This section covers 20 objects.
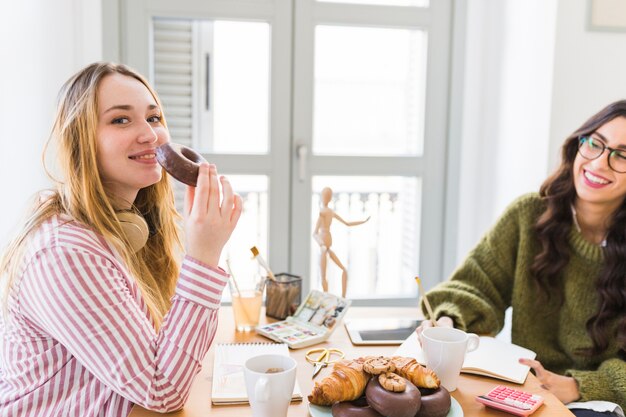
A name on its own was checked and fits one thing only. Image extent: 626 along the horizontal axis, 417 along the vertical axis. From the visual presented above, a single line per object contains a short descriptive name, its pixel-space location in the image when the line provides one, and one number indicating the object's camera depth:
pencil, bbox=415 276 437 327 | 1.20
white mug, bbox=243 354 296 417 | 0.86
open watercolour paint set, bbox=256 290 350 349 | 1.33
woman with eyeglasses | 1.49
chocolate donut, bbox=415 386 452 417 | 0.88
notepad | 1.02
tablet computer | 1.35
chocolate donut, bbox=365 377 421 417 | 0.84
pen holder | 1.50
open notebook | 1.15
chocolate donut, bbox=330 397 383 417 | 0.87
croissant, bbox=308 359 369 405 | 0.90
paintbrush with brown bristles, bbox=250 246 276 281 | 1.45
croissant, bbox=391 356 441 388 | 0.92
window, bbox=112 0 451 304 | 2.37
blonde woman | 0.92
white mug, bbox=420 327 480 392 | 1.04
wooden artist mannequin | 1.53
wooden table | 0.98
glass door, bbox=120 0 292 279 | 2.30
